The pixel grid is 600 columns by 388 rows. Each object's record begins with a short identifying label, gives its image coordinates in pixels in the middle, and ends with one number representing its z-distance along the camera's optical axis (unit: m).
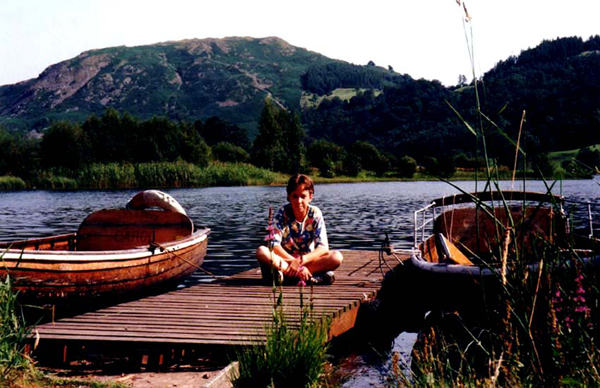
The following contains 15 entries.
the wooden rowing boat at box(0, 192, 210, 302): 6.93
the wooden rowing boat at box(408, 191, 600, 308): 3.96
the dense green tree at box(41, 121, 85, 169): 57.53
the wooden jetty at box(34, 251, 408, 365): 5.76
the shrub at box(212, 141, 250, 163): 89.44
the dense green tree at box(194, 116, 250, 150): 120.12
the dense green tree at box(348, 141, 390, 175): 91.25
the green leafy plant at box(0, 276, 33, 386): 4.76
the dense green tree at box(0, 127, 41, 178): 63.94
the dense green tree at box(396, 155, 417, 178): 85.75
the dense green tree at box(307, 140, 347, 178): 94.31
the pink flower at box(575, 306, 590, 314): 3.83
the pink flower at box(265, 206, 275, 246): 4.80
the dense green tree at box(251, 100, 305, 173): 77.56
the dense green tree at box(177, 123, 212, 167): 67.44
